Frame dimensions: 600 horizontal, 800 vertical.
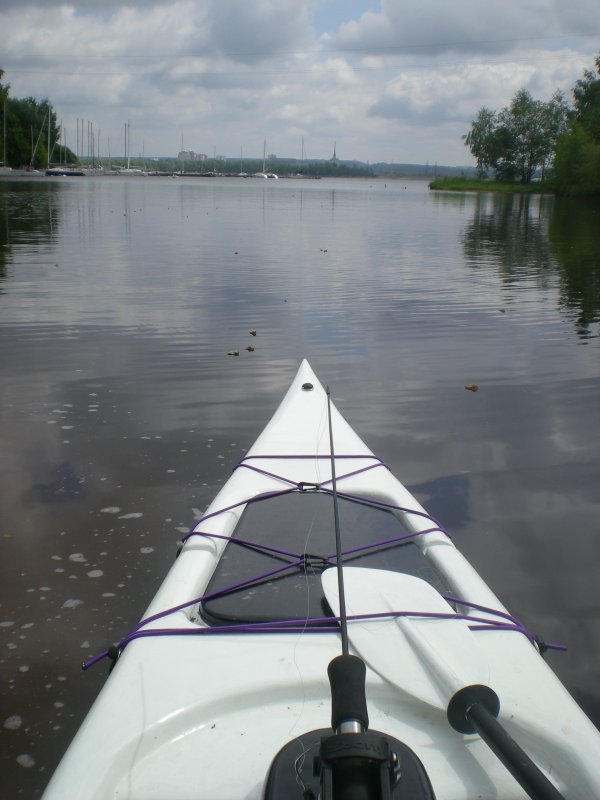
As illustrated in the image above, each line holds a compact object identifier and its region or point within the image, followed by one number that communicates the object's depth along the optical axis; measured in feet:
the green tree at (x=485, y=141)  359.19
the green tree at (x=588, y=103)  258.16
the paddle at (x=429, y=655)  6.72
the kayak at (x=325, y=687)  6.65
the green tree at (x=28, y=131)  333.83
